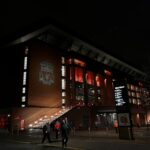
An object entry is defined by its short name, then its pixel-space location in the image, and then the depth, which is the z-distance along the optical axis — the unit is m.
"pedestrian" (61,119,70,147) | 16.67
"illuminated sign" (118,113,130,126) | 20.95
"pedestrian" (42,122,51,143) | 20.00
